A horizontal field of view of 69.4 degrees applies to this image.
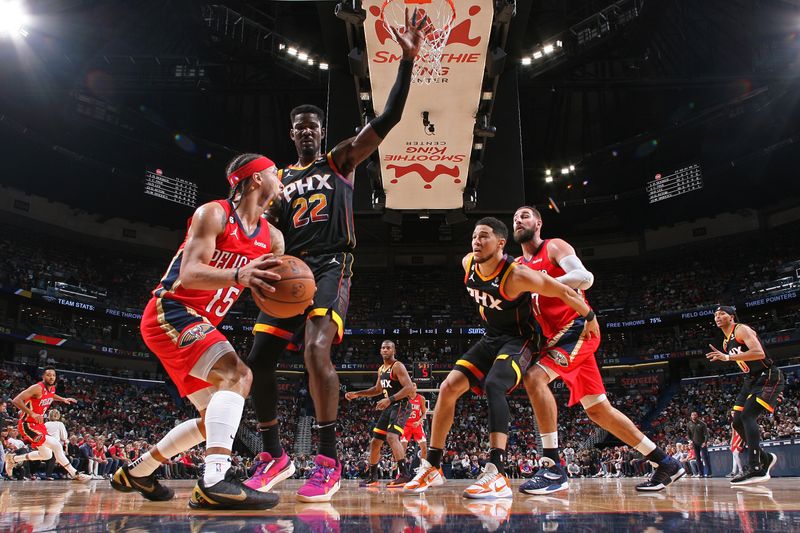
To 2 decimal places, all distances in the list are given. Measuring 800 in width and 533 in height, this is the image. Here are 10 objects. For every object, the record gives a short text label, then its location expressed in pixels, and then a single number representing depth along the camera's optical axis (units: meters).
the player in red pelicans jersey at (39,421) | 9.19
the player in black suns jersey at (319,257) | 3.40
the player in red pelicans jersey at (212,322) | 2.56
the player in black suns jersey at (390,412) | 8.21
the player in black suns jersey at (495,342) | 4.07
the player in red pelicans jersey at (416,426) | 9.70
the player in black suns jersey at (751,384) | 6.54
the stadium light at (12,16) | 14.18
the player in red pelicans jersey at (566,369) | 4.64
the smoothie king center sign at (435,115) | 7.08
